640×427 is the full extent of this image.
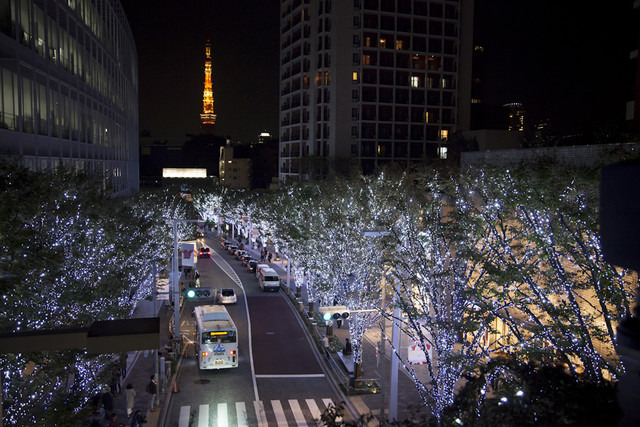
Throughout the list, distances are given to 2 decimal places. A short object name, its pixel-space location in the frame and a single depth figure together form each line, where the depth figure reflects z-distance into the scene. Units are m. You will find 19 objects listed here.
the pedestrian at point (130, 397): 18.83
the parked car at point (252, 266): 50.34
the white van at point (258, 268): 44.66
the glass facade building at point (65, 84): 20.23
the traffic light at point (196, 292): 24.12
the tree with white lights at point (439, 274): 14.38
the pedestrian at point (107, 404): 18.27
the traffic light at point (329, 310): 19.97
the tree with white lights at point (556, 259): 10.66
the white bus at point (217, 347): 24.03
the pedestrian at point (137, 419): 16.84
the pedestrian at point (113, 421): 16.70
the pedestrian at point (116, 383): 20.34
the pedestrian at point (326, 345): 26.34
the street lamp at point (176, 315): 27.78
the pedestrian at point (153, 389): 19.73
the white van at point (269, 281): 41.59
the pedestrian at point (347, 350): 26.08
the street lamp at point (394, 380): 17.42
